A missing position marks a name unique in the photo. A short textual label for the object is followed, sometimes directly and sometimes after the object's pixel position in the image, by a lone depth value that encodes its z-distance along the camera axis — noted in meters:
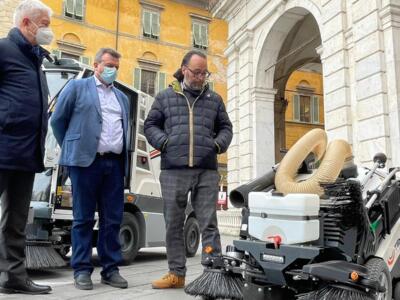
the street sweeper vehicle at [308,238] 2.58
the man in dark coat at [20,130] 3.38
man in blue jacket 3.86
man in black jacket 3.88
